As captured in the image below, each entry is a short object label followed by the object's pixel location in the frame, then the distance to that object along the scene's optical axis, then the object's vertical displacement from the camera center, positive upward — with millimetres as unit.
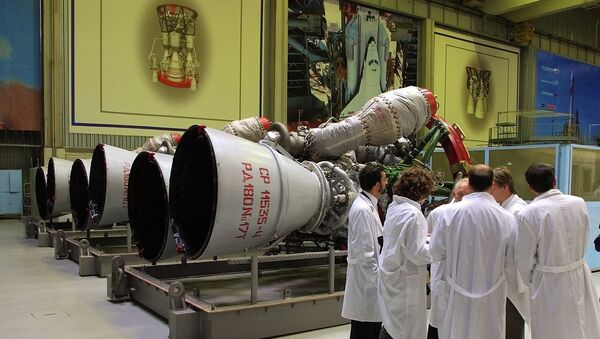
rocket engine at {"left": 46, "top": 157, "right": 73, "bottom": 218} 9359 -693
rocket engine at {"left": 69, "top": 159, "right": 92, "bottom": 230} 7809 -649
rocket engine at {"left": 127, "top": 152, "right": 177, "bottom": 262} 5016 -588
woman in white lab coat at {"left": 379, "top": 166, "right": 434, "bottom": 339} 3199 -704
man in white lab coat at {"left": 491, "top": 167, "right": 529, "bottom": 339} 3835 -381
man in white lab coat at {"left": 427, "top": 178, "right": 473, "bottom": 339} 3215 -816
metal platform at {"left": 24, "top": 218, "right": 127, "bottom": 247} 9047 -1593
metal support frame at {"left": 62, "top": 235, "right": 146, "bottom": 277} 7035 -1537
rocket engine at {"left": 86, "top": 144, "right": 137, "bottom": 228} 6770 -491
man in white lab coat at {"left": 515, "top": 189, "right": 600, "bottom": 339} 3016 -624
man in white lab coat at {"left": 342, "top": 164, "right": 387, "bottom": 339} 3568 -775
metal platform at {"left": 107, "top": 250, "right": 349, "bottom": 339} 4062 -1422
